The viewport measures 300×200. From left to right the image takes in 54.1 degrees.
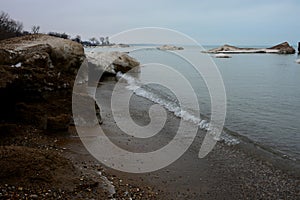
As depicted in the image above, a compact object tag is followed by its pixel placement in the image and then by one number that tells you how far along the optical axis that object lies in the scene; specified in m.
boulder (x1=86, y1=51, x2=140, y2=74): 20.12
